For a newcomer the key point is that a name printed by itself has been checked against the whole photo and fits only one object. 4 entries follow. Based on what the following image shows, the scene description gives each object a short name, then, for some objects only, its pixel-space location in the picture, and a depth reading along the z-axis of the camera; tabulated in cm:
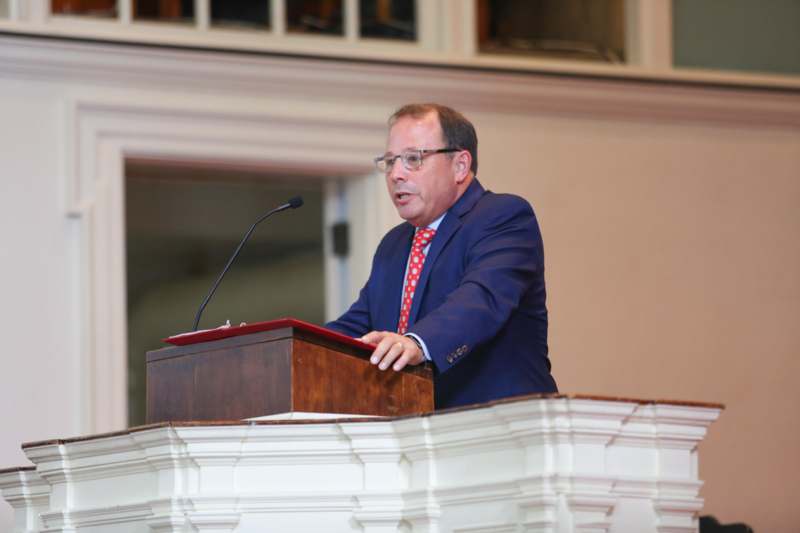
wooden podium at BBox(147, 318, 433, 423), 771
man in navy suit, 858
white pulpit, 709
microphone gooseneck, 860
